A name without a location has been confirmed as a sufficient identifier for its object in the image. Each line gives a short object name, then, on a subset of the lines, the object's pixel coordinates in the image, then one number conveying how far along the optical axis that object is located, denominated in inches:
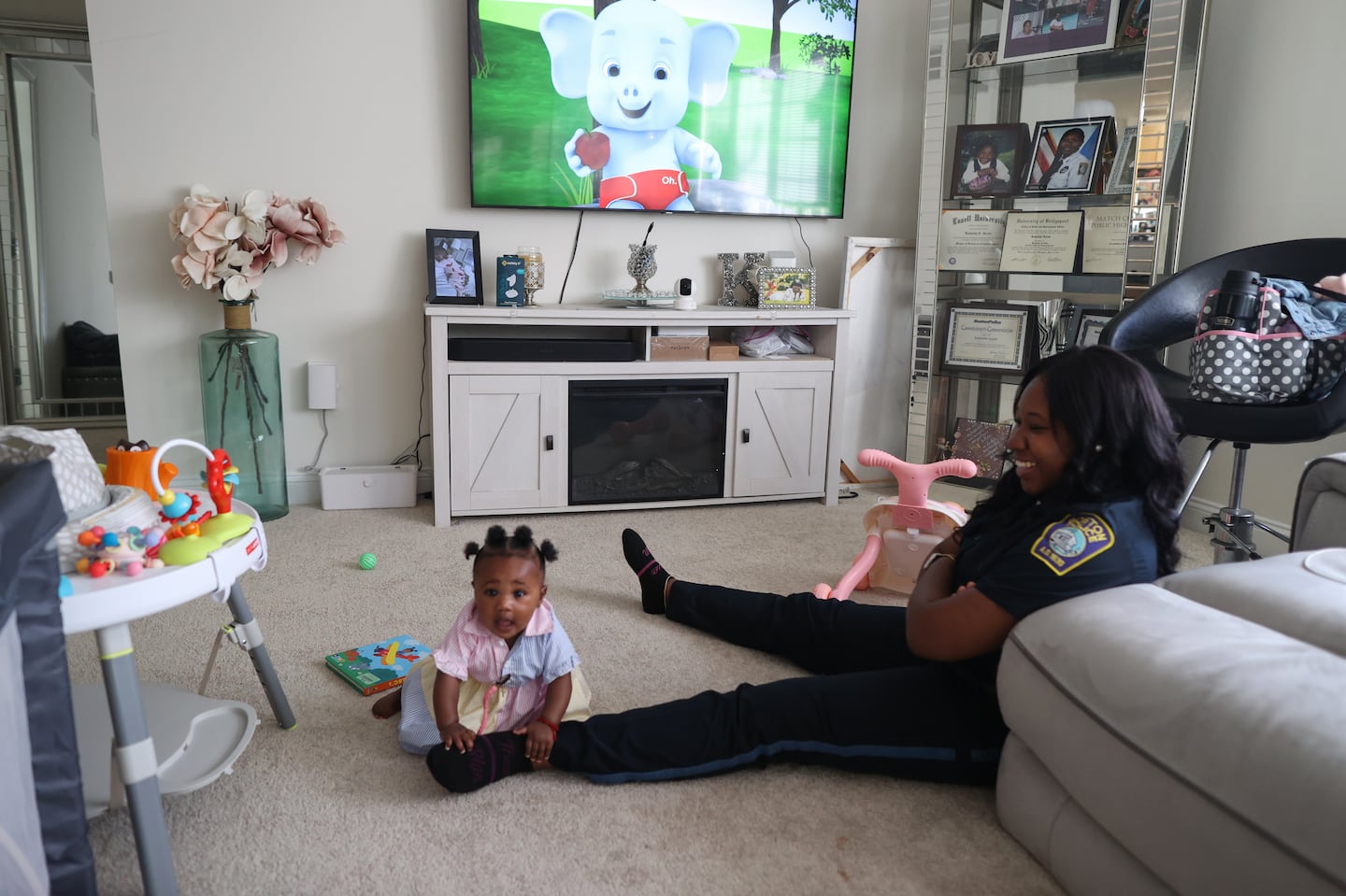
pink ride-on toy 96.3
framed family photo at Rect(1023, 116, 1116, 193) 129.6
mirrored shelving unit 119.3
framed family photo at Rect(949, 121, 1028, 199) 136.4
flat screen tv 130.1
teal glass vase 124.5
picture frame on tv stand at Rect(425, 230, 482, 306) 129.0
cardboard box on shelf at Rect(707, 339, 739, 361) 133.6
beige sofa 39.9
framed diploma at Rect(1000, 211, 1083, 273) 133.6
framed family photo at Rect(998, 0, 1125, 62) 126.3
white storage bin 130.4
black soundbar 122.7
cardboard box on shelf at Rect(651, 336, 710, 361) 131.3
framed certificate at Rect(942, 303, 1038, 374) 138.6
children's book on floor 78.0
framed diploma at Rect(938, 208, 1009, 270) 138.8
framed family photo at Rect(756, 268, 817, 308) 137.9
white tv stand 122.0
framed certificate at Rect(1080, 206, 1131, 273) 128.2
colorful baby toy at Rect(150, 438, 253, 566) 51.5
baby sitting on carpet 62.7
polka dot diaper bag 90.5
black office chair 88.6
